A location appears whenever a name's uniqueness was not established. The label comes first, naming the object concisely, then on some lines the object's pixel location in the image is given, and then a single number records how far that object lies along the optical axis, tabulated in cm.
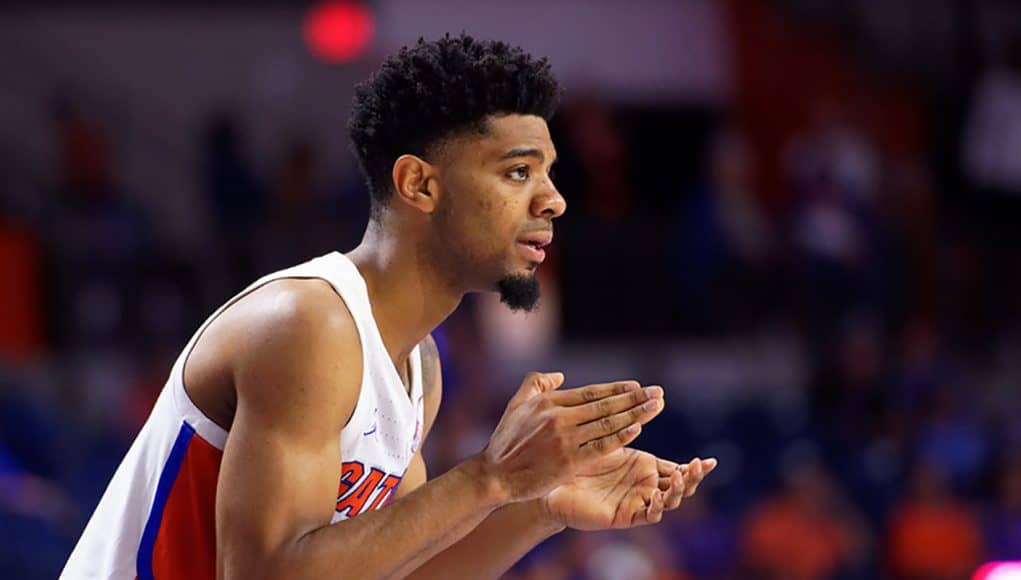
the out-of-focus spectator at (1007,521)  1916
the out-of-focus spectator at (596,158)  2414
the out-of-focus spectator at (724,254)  2256
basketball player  659
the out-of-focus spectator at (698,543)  1905
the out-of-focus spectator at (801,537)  1891
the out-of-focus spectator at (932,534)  1922
